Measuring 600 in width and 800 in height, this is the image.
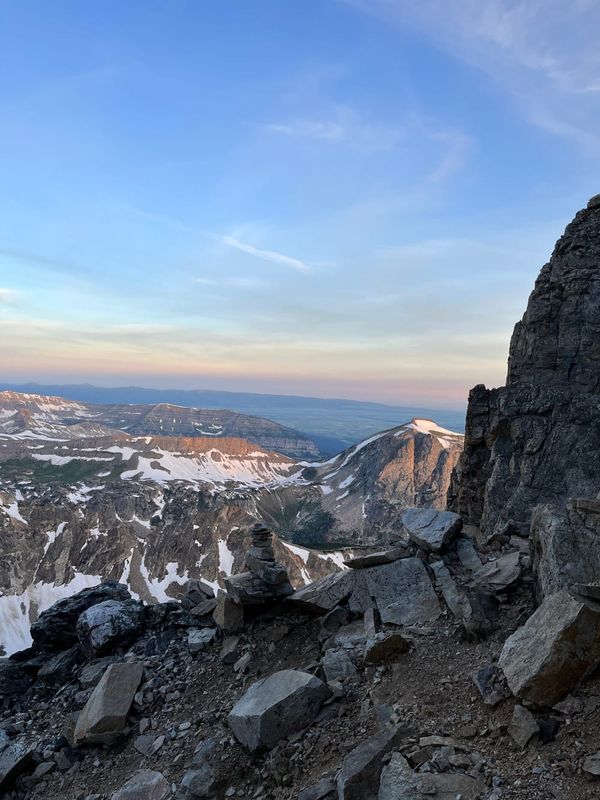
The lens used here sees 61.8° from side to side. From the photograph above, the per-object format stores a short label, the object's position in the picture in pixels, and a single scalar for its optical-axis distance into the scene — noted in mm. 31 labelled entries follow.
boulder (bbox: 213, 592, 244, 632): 18734
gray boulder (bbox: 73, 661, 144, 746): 14672
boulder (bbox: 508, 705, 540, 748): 9055
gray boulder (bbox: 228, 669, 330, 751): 11938
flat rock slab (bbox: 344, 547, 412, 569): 18156
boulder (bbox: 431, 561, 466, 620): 15070
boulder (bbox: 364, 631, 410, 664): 13773
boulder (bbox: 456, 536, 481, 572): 17531
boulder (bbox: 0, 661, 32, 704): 19922
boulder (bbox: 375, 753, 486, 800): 8289
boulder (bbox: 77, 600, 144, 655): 19906
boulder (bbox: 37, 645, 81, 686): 20000
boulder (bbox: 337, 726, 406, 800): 9172
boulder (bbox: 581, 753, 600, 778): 7949
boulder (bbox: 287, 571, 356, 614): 17750
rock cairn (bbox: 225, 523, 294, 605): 18703
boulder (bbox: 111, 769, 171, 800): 12016
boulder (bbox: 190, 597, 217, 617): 20781
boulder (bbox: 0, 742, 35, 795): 14195
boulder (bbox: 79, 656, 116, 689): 18500
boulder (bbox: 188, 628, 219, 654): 18359
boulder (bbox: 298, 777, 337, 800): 9664
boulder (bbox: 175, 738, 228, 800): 11406
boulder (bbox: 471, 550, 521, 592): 15367
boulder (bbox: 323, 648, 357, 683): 13586
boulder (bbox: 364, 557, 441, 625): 15878
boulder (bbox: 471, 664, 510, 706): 10352
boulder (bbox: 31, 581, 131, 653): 22062
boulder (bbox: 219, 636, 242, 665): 17156
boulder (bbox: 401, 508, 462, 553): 18197
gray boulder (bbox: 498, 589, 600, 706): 9695
